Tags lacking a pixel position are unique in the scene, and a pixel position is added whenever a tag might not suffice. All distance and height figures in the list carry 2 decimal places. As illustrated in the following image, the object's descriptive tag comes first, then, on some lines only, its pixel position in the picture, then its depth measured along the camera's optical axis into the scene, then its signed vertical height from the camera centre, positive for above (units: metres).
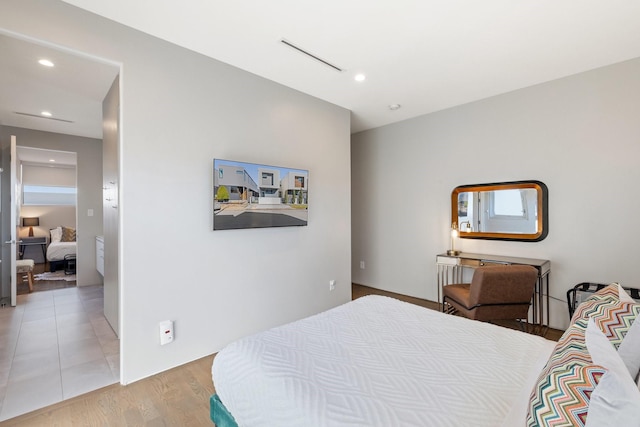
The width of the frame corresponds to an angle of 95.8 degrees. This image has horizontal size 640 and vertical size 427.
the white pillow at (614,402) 0.61 -0.42
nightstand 6.32 -0.75
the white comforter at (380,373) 1.00 -0.68
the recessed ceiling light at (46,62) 2.24 +1.19
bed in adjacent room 5.70 -0.80
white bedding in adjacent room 5.70 -0.74
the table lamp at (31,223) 6.89 -0.23
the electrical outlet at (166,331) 2.28 -0.94
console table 3.01 -0.60
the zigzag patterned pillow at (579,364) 0.72 -0.46
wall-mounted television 2.58 +0.17
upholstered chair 2.60 -0.72
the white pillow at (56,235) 6.66 -0.50
